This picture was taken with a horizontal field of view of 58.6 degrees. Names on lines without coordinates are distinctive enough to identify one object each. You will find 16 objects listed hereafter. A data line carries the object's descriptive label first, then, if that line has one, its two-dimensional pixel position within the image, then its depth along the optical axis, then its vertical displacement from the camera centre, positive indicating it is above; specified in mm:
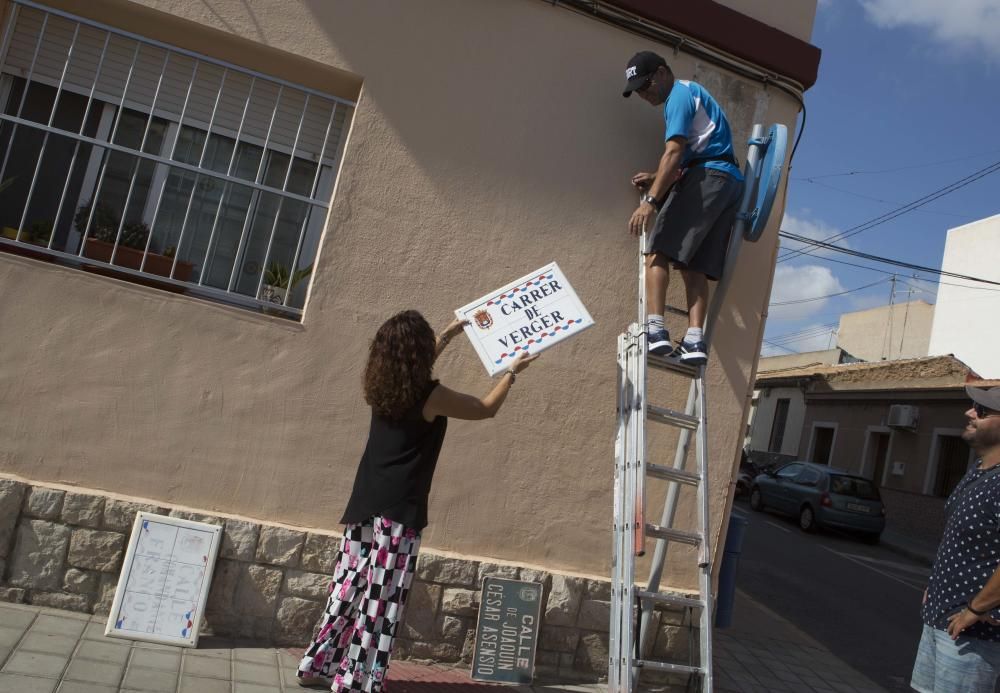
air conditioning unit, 22938 +2196
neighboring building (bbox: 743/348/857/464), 30500 +1977
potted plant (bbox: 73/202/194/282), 4914 +472
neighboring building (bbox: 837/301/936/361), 34656 +6746
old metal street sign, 4836 -1146
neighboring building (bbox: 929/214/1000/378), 26406 +6520
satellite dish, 5027 +1620
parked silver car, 18344 -289
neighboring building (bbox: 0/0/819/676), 4680 +599
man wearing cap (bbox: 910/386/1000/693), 3537 -278
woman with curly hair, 4008 -501
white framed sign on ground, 4418 -1172
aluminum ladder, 4109 -297
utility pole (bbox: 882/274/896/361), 36594 +6415
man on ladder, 4836 +1433
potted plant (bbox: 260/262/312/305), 5113 +467
